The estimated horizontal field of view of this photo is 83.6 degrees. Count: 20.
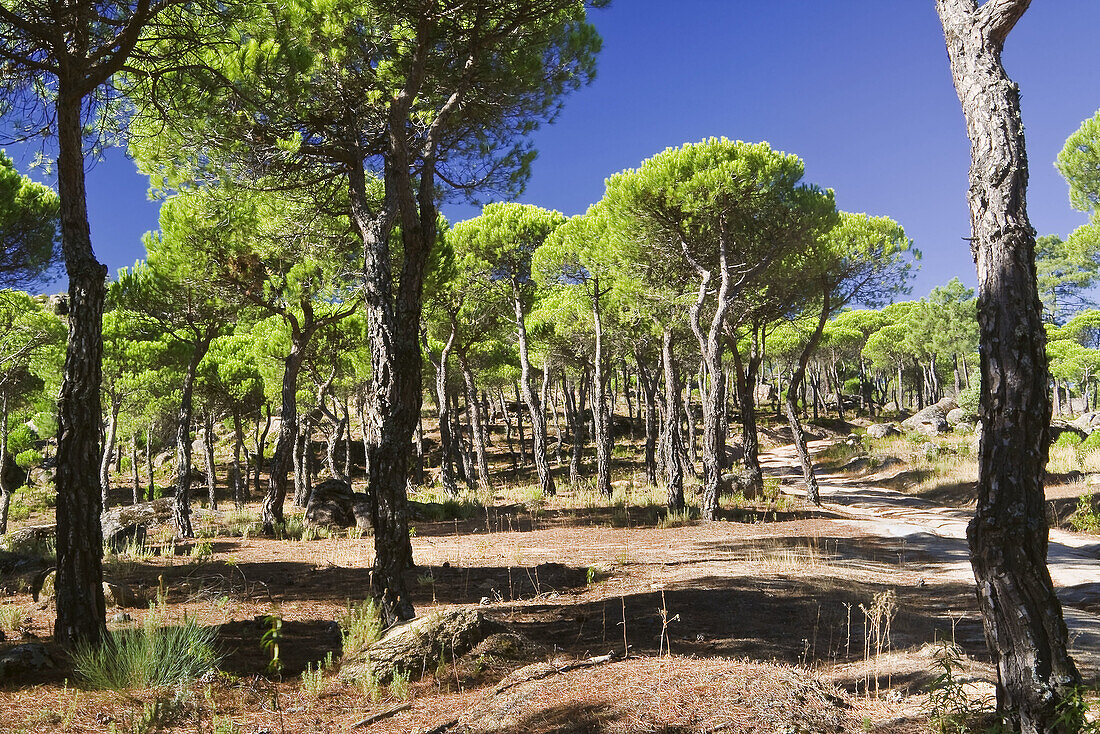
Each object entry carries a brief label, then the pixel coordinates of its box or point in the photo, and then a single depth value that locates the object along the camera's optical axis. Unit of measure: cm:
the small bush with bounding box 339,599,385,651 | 498
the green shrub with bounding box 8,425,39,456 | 2936
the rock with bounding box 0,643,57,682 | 432
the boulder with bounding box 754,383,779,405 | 5825
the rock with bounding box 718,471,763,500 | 1747
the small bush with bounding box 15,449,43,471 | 3058
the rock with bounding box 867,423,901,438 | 3590
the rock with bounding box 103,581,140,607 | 638
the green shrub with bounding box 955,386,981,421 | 3200
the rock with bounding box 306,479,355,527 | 1486
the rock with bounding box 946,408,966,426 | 3439
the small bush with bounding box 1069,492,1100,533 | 1112
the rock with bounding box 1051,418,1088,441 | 2172
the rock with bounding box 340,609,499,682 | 446
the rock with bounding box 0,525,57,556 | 1106
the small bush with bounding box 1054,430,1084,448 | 1998
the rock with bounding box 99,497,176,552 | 1135
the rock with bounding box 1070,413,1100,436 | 2584
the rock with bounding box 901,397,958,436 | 3509
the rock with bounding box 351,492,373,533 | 1347
